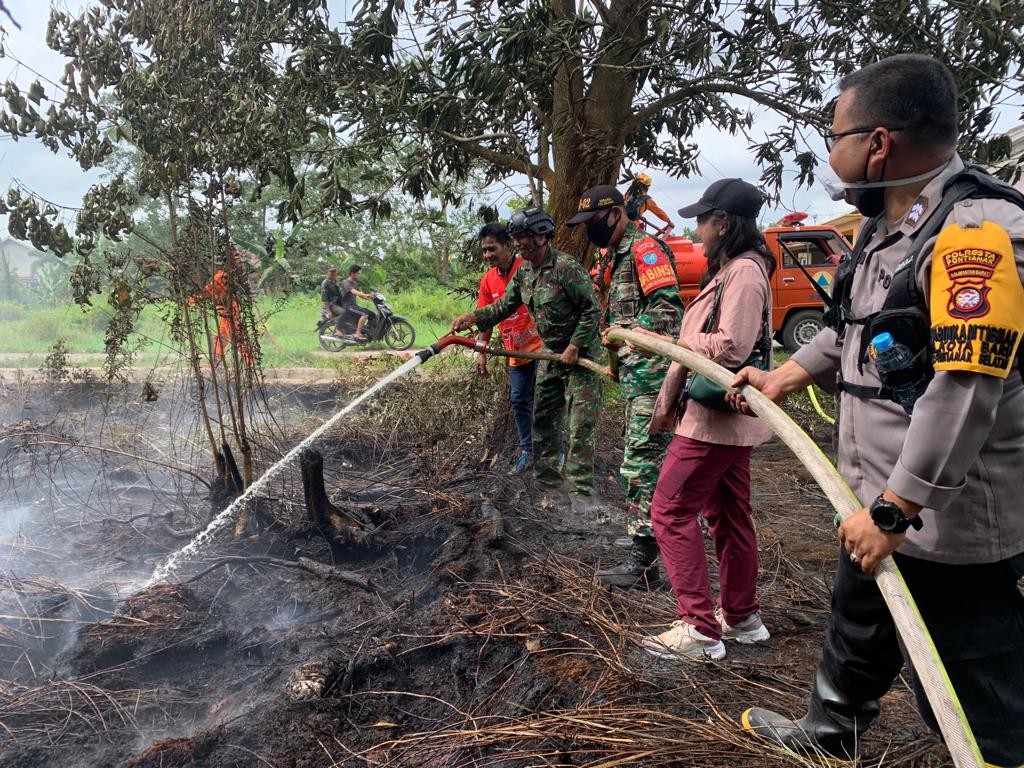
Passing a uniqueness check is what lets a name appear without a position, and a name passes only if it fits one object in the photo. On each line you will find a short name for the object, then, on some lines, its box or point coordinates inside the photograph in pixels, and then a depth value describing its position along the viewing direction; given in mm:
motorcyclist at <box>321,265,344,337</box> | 12484
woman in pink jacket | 2559
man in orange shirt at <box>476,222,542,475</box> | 5242
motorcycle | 12500
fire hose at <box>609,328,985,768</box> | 1262
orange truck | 11102
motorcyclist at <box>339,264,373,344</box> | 12422
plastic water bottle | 1438
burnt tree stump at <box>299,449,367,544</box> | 4102
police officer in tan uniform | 1293
